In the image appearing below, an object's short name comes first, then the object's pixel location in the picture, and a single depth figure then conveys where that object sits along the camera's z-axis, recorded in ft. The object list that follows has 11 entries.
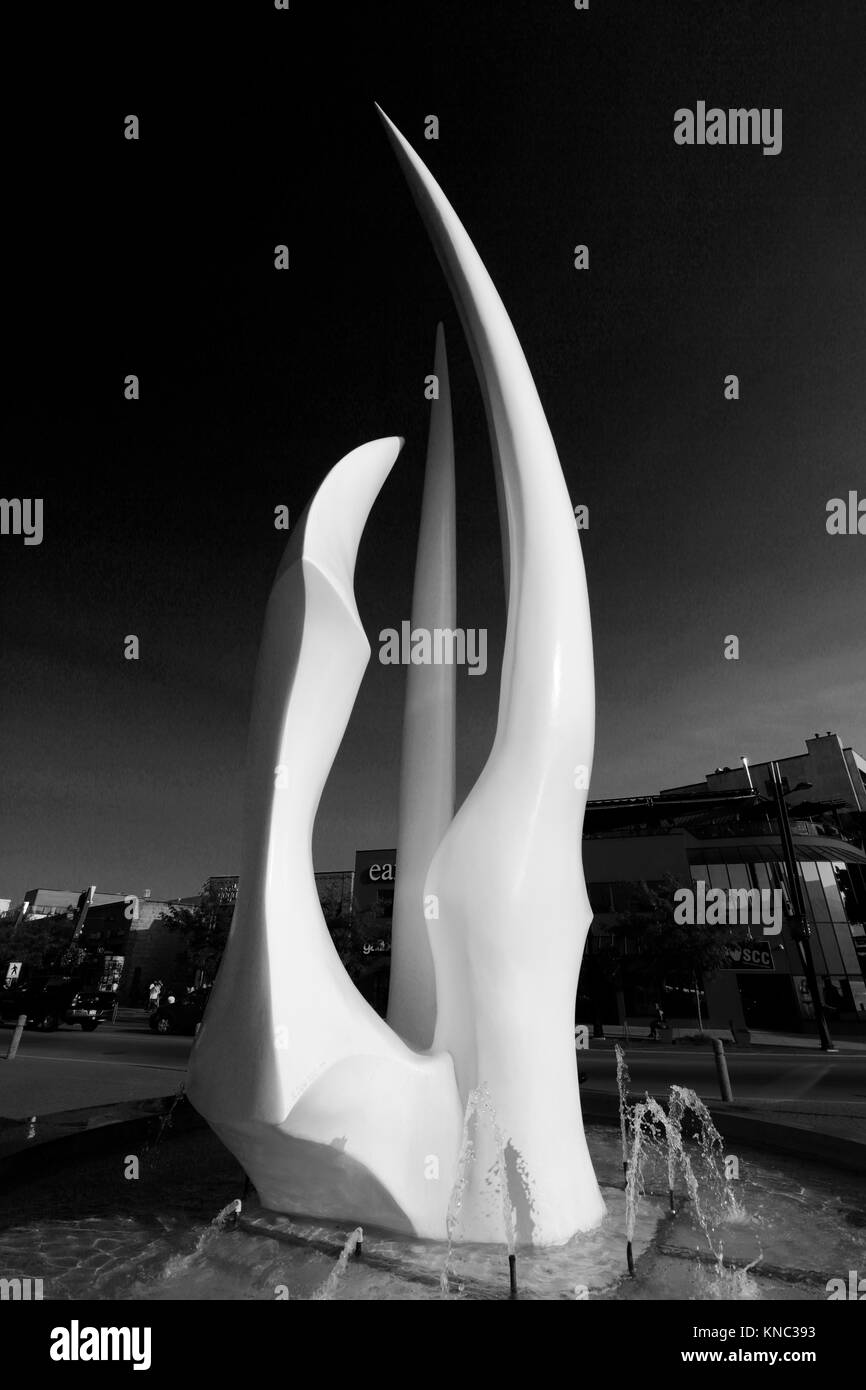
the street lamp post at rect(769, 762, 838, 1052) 73.56
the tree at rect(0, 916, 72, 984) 150.41
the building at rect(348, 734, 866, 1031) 113.91
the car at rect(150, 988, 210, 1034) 85.97
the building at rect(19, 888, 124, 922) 250.37
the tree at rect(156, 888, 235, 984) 111.45
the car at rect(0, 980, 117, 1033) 87.35
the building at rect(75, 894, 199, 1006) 162.81
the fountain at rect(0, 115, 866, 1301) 18.21
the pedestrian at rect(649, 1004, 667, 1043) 83.76
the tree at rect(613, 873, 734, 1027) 92.38
